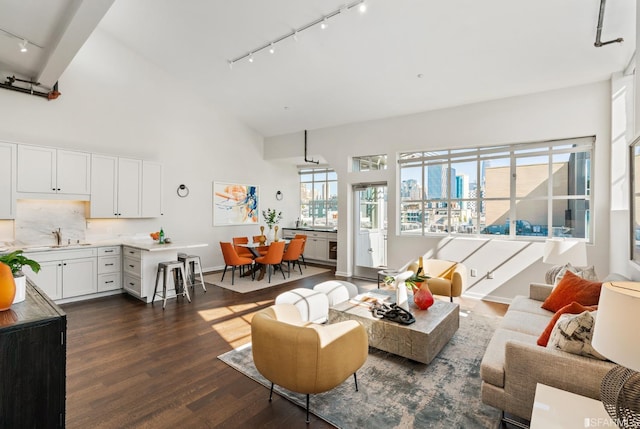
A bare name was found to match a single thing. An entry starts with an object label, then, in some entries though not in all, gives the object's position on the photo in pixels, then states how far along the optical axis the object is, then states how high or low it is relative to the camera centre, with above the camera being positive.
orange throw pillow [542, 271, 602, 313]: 2.77 -0.74
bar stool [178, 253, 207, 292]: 5.16 -0.90
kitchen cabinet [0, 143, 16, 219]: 4.40 +0.46
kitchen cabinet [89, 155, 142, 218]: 5.25 +0.44
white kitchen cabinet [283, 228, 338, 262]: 8.16 -0.87
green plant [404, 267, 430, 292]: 3.39 -0.74
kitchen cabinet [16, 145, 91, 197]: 4.59 +0.60
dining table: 6.38 -1.11
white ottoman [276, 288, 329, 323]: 3.58 -1.06
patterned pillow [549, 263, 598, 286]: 3.23 -0.62
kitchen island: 4.84 -0.84
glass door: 6.58 -0.34
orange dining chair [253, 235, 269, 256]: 6.63 -0.77
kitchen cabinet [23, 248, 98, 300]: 4.50 -0.93
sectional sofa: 1.76 -0.99
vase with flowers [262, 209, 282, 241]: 8.29 -0.17
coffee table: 2.85 -1.13
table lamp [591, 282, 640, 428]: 1.11 -0.49
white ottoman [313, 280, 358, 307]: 4.03 -1.06
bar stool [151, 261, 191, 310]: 4.63 -1.02
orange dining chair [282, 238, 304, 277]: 6.64 -0.81
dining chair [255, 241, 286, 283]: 6.07 -0.85
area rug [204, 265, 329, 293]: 5.74 -1.38
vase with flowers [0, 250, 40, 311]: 1.50 -0.35
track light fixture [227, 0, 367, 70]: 3.68 +2.57
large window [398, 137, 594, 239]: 4.60 +0.41
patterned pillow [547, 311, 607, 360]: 1.82 -0.73
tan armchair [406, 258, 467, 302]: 4.41 -0.94
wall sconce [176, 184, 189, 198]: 6.63 +0.46
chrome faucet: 5.07 -0.40
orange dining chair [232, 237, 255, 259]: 6.64 -0.84
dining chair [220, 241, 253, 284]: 5.92 -0.85
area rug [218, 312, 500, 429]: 2.16 -1.44
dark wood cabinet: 1.35 -0.71
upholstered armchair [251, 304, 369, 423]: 2.09 -0.98
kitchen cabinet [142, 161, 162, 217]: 5.84 +0.45
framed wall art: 7.36 +0.22
